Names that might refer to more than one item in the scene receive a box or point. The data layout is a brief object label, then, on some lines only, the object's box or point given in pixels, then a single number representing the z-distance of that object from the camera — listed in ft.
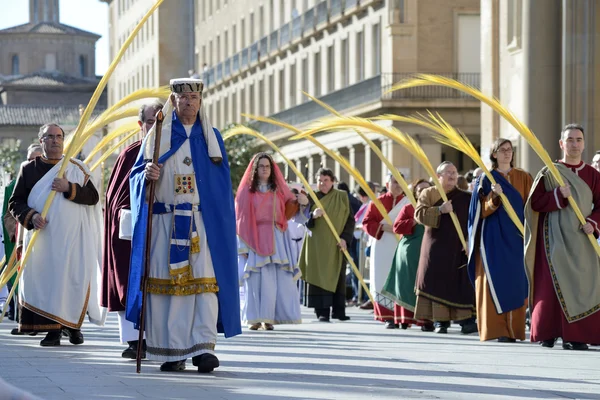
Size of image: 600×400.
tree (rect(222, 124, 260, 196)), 169.17
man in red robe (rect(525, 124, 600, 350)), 47.52
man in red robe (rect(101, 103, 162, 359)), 41.83
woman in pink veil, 60.90
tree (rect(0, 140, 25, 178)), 274.52
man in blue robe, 37.52
